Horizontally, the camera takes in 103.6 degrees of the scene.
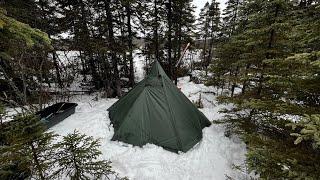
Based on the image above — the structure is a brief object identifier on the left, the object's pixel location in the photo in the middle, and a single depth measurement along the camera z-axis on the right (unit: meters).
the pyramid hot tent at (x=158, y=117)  4.27
